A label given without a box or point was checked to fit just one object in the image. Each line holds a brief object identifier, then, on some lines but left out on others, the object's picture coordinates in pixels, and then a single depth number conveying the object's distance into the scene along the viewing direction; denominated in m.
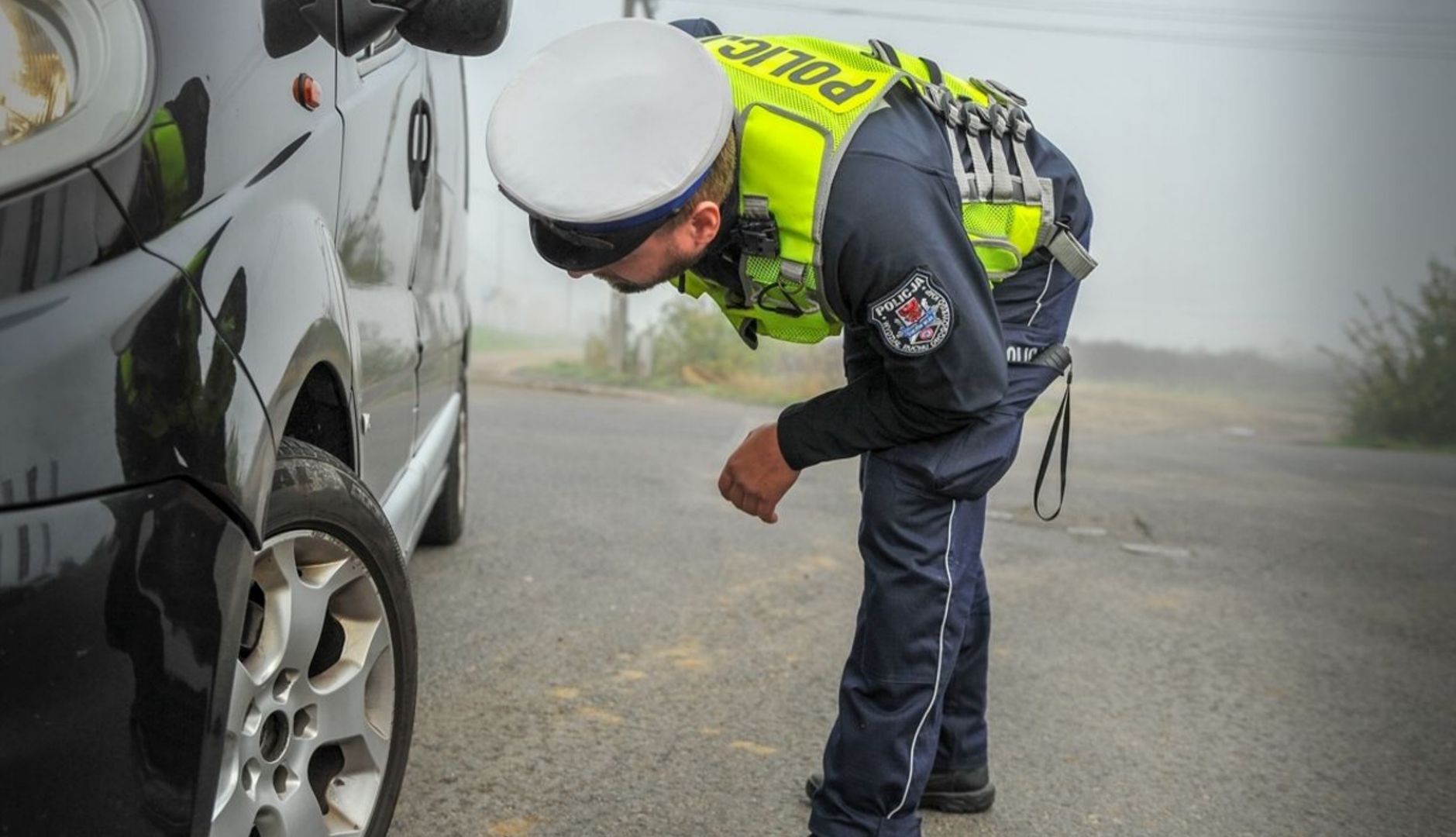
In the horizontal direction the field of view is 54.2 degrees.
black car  1.48
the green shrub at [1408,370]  15.06
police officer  1.93
